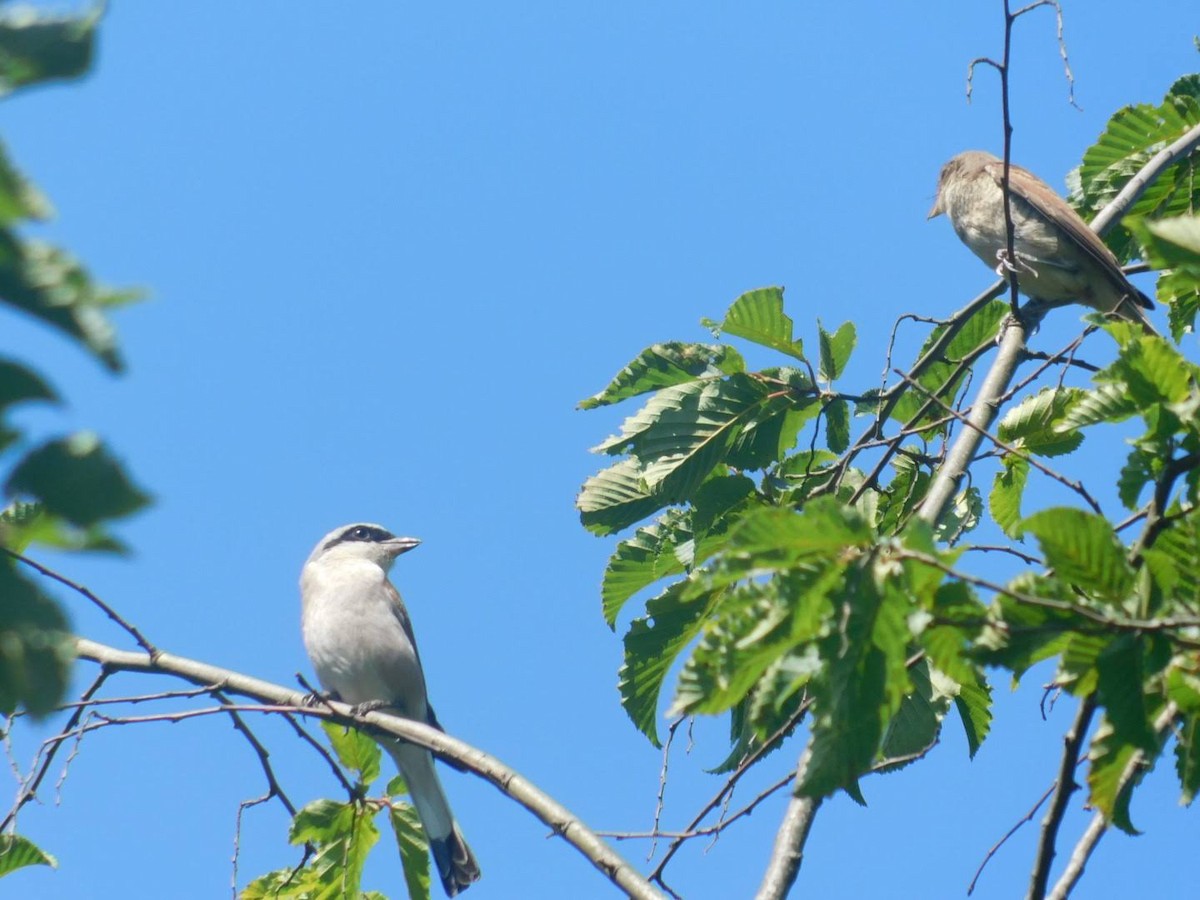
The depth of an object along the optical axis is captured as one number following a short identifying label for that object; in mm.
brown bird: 15414
